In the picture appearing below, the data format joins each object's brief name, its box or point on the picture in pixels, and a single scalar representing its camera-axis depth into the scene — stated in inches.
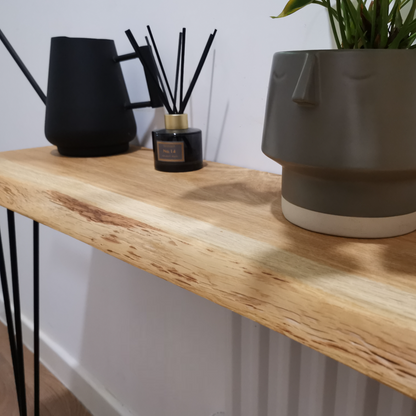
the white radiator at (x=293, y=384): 22.2
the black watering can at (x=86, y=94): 25.7
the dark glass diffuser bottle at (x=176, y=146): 22.8
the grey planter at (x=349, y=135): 11.8
